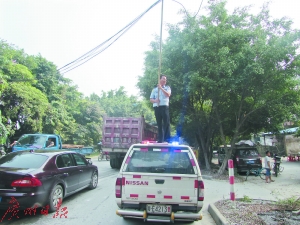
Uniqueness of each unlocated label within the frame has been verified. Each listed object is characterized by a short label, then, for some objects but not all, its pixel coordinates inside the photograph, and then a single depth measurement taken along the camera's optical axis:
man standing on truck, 7.00
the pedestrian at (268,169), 11.47
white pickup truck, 4.38
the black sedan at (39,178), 5.18
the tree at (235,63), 10.86
